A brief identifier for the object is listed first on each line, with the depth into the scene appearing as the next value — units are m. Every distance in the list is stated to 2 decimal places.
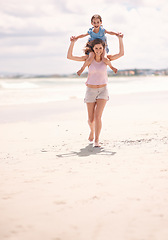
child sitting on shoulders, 5.77
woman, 5.87
